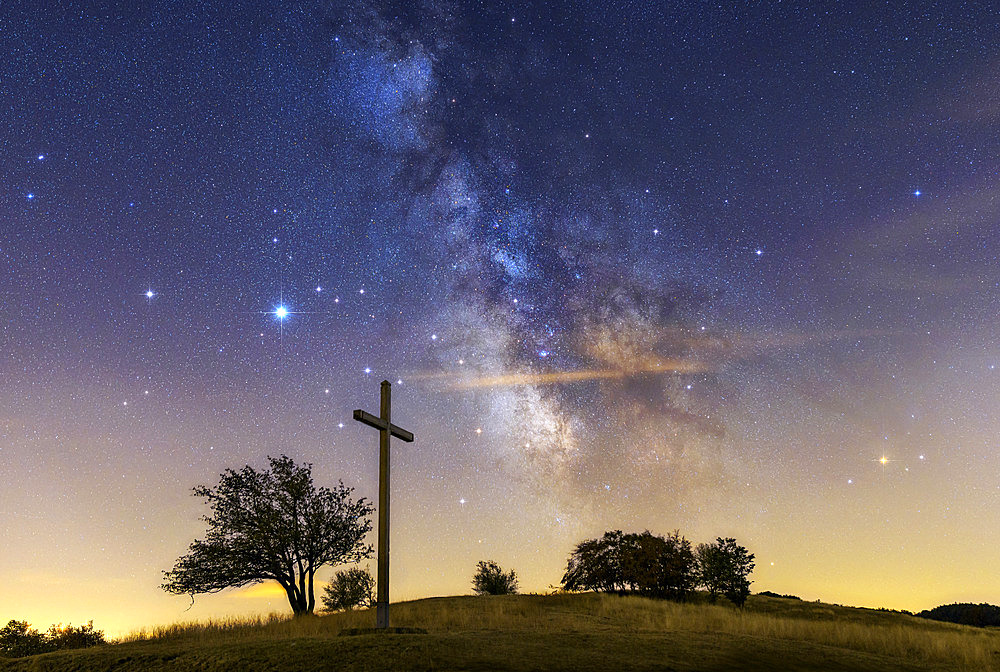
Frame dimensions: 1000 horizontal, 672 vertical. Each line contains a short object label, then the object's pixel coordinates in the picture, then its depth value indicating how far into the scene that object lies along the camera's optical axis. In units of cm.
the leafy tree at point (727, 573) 4062
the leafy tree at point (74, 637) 2323
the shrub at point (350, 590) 3011
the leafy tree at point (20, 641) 2374
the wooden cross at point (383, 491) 1875
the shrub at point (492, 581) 4278
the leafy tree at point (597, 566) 4109
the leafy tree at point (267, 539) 2778
